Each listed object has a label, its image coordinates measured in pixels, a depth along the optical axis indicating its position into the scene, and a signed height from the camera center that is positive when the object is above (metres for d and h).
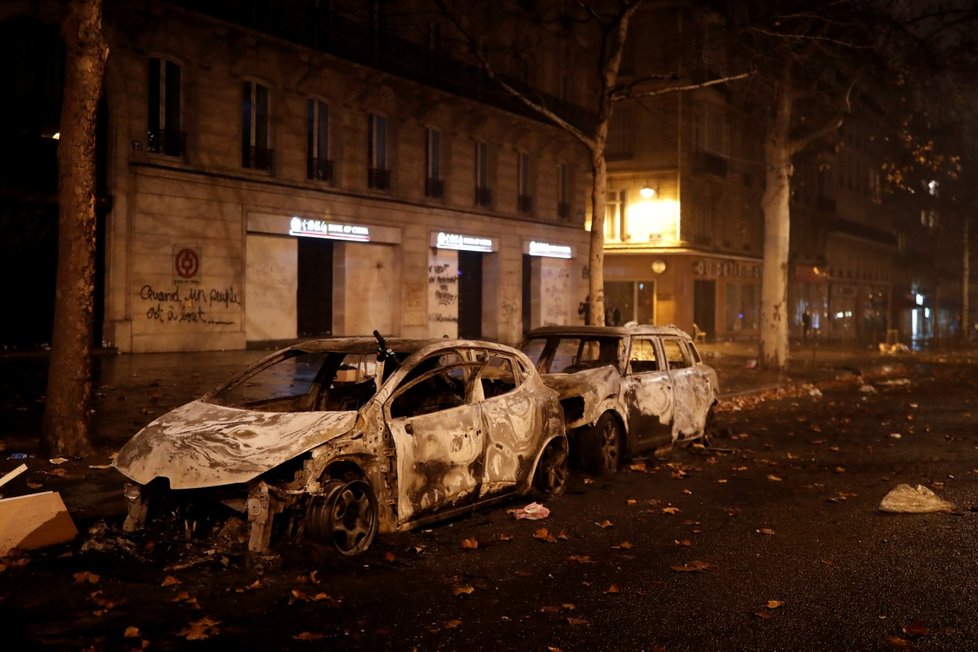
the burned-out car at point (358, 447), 6.08 -0.96
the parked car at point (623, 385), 9.47 -0.75
